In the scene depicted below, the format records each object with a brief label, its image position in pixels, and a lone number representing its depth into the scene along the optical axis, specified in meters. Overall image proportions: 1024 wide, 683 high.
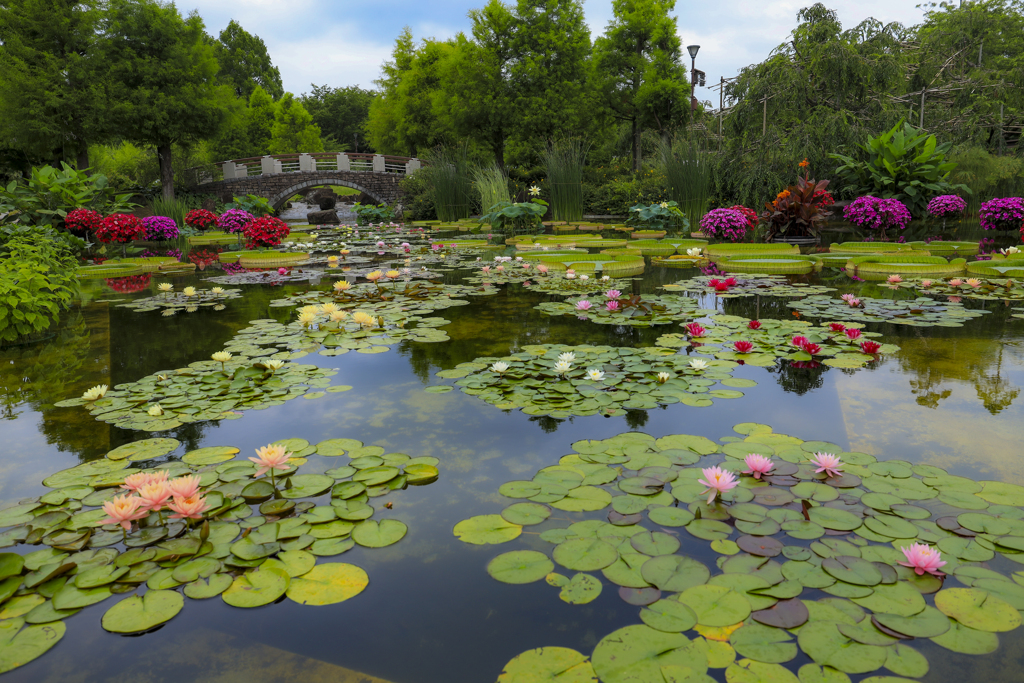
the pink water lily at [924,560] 1.17
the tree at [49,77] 16.69
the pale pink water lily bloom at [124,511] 1.32
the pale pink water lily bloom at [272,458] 1.55
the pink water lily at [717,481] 1.42
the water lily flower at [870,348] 2.81
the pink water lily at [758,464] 1.55
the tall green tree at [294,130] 35.06
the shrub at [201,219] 12.28
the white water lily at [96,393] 2.31
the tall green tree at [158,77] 17.97
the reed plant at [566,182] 10.99
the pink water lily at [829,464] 1.57
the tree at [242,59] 38.16
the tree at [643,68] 19.19
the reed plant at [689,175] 10.06
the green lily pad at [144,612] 1.13
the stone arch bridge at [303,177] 23.00
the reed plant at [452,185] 13.91
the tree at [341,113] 47.81
